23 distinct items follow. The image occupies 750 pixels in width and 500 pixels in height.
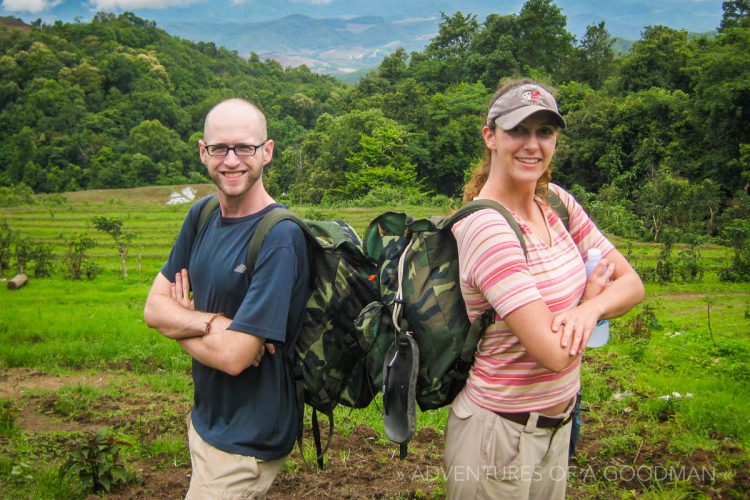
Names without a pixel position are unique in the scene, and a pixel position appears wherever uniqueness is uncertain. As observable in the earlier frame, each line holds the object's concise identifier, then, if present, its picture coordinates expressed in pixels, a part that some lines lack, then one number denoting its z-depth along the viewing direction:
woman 1.91
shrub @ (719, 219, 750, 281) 13.60
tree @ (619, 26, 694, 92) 34.69
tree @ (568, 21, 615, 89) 50.87
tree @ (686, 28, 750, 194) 25.27
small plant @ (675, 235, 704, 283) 13.77
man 2.16
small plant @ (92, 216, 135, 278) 18.39
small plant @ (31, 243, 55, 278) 17.34
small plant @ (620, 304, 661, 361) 7.52
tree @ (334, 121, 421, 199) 39.75
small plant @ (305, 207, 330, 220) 22.78
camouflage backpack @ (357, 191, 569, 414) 2.08
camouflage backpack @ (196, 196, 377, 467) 2.30
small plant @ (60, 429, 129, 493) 3.94
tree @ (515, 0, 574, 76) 52.81
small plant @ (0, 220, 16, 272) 17.98
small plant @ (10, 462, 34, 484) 4.10
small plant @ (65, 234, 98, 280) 17.19
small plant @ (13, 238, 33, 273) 17.12
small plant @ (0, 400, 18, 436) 5.07
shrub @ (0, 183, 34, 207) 35.09
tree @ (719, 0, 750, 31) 43.94
